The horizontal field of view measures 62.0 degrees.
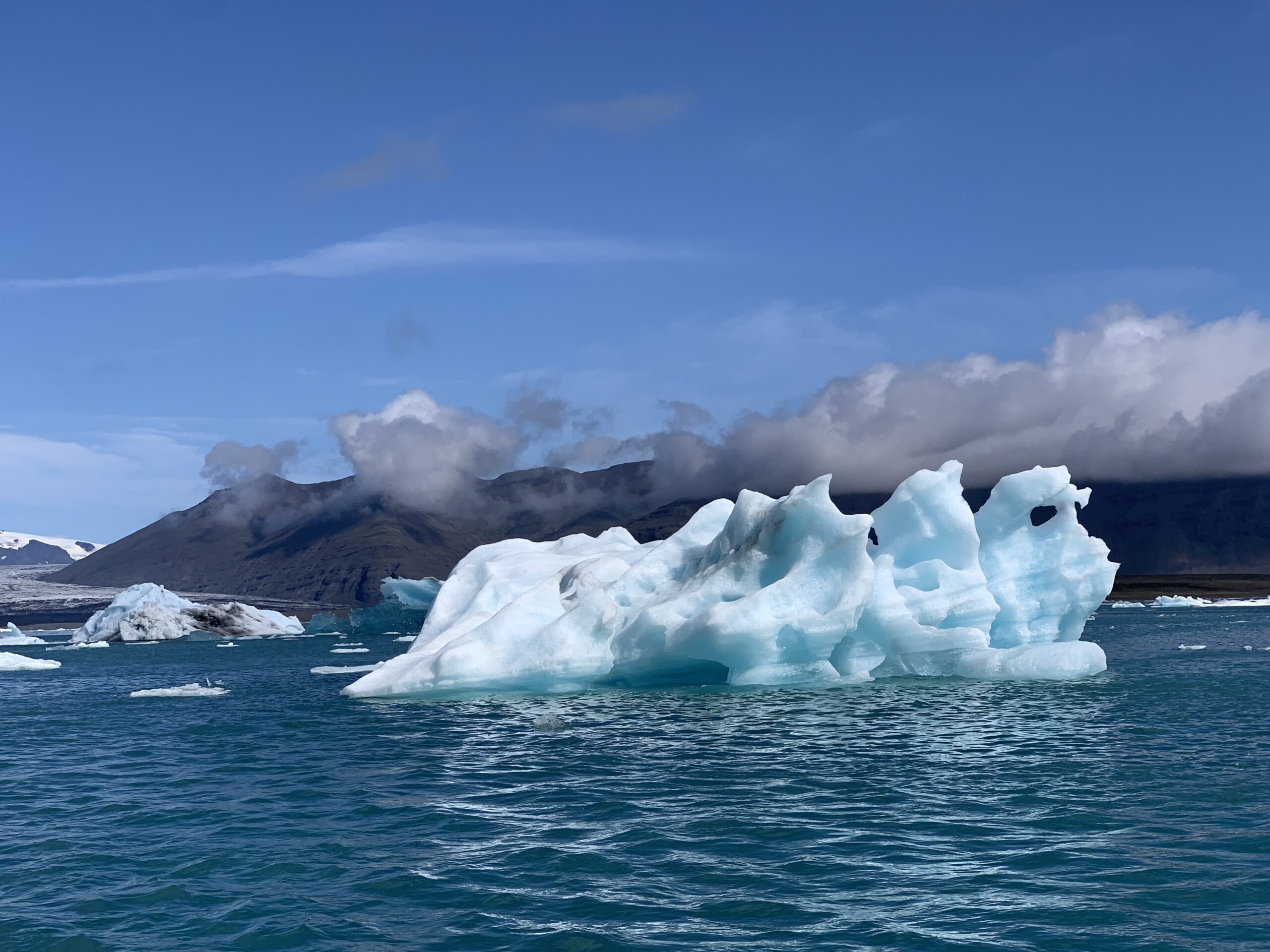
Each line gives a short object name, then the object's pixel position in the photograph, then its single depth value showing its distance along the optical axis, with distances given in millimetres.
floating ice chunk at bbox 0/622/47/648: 95250
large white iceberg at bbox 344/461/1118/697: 28078
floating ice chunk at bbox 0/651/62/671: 56125
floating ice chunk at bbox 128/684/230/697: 35938
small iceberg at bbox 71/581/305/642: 90750
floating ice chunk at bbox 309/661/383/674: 43422
